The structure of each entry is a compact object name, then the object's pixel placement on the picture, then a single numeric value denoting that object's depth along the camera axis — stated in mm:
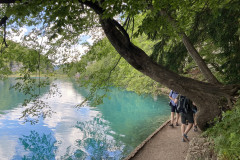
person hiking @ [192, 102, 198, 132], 6039
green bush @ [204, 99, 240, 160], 2910
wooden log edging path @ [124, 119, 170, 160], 4990
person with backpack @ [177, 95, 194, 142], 5215
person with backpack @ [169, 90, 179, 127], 6370
